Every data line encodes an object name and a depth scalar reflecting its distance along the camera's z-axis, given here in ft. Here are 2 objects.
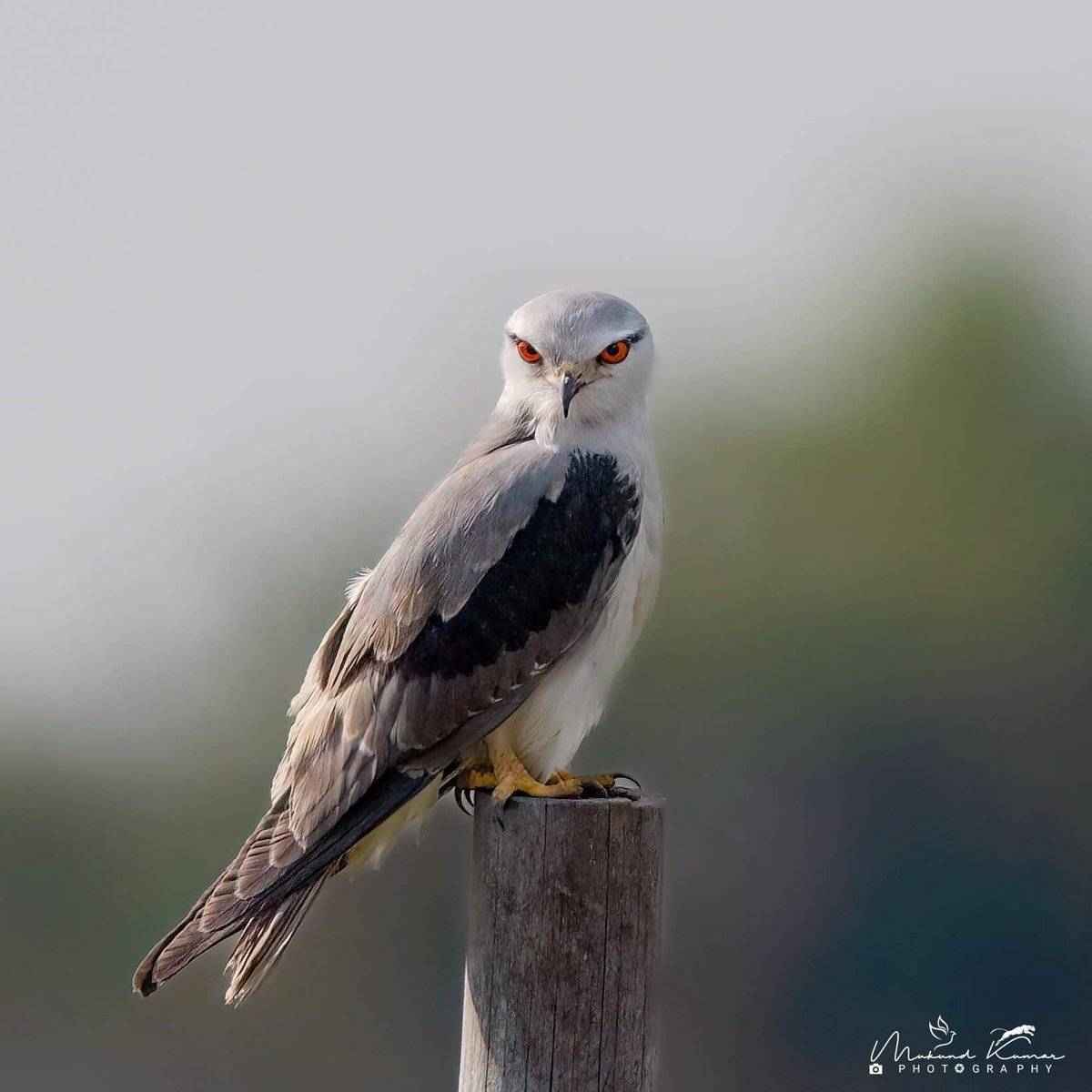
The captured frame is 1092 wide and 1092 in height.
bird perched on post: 36.73
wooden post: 32.48
